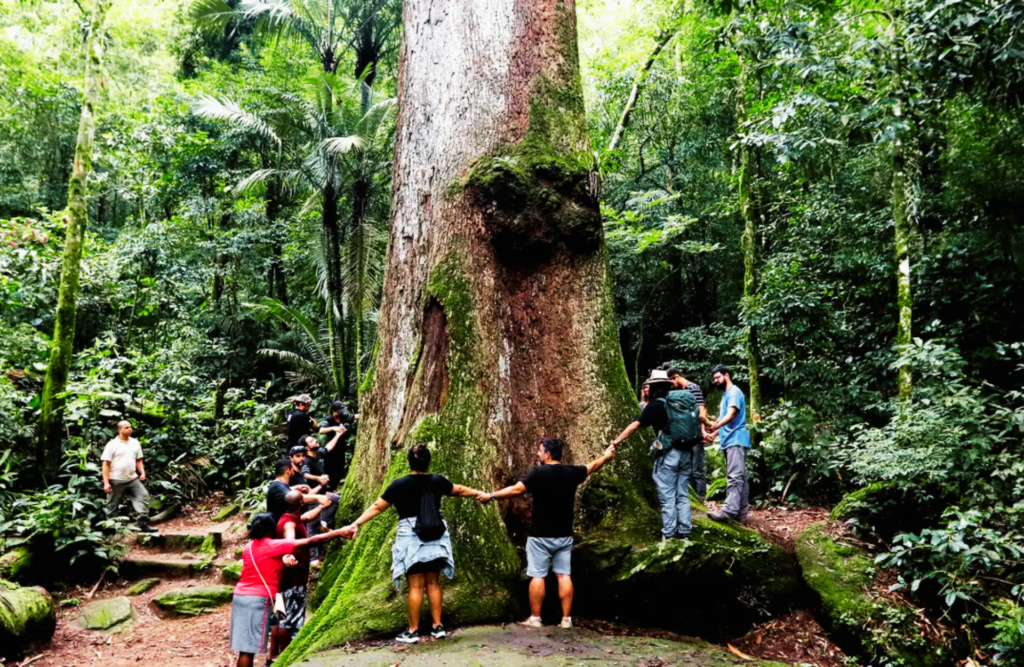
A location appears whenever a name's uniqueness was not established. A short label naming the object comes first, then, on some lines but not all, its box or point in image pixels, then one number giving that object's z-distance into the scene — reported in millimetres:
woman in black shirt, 4551
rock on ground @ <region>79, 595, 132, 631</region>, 7594
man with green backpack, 5621
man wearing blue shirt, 6703
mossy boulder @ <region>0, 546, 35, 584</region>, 7939
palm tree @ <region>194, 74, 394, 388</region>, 13500
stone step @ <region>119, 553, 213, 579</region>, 8969
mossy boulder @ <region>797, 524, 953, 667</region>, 5180
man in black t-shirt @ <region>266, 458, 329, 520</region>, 5645
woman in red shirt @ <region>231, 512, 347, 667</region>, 4934
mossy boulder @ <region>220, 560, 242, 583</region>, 8578
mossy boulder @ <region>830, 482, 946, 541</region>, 6496
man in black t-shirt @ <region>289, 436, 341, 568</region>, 6961
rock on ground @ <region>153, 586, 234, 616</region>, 7930
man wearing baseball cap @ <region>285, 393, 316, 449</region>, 8636
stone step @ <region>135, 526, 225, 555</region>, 9641
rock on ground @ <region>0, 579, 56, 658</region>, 6551
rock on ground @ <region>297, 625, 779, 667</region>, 4125
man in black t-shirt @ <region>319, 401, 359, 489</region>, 8281
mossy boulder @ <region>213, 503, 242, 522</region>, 11094
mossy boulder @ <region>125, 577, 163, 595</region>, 8516
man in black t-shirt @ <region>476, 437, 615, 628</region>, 4922
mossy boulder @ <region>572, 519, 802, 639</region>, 5199
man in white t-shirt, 9570
